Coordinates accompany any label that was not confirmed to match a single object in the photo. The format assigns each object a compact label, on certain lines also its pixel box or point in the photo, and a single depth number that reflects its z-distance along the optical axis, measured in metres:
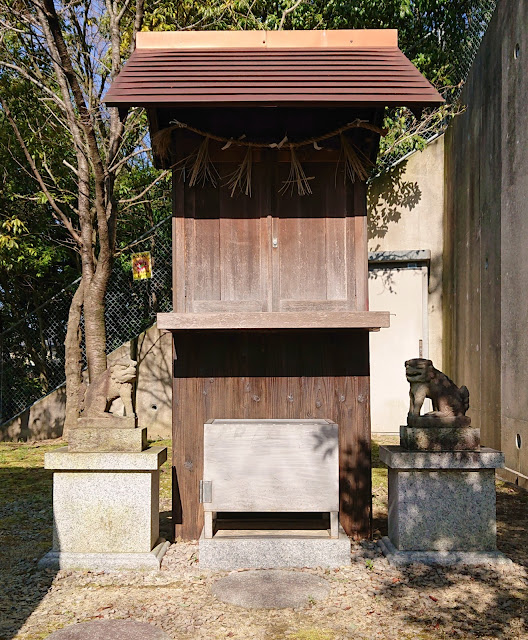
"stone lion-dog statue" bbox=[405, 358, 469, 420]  5.15
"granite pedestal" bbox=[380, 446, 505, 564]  4.93
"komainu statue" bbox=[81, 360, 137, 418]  5.12
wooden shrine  5.46
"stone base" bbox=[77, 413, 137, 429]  5.08
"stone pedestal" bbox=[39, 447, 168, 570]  4.90
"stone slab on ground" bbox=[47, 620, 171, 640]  3.63
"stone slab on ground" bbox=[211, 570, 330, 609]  4.20
